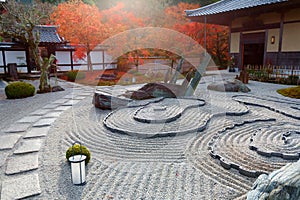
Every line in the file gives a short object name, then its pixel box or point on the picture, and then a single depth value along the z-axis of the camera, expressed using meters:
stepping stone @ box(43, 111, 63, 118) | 5.70
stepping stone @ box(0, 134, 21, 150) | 3.84
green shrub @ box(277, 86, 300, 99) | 8.12
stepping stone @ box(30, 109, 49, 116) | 5.96
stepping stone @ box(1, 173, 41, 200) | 2.52
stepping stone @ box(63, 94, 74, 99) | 8.02
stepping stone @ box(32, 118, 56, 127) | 4.98
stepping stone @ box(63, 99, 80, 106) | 7.10
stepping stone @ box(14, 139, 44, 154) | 3.65
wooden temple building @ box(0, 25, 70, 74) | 13.80
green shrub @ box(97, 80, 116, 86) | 11.70
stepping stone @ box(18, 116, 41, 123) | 5.26
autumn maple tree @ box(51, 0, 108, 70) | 11.97
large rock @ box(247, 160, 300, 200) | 1.81
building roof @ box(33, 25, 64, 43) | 14.00
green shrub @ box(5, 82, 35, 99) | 7.85
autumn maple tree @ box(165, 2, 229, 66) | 15.55
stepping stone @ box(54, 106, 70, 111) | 6.43
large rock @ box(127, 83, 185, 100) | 7.66
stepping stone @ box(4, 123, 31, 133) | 4.58
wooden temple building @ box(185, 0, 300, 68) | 11.78
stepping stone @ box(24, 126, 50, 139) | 4.35
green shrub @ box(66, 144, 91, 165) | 3.14
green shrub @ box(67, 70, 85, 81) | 12.87
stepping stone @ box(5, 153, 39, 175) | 3.06
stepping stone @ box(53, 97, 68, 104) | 7.37
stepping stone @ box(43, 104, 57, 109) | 6.67
